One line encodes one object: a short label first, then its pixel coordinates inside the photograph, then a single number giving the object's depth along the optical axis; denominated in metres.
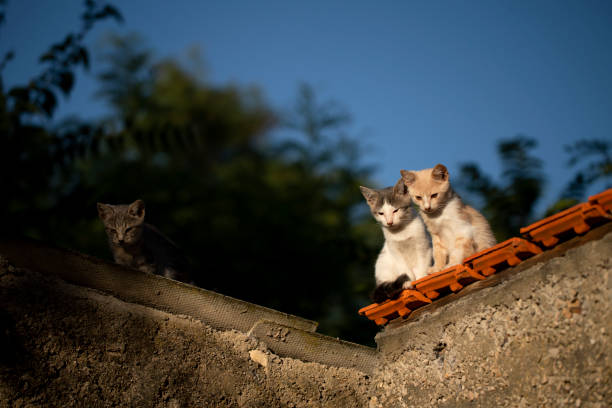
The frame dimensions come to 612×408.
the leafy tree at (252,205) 15.28
